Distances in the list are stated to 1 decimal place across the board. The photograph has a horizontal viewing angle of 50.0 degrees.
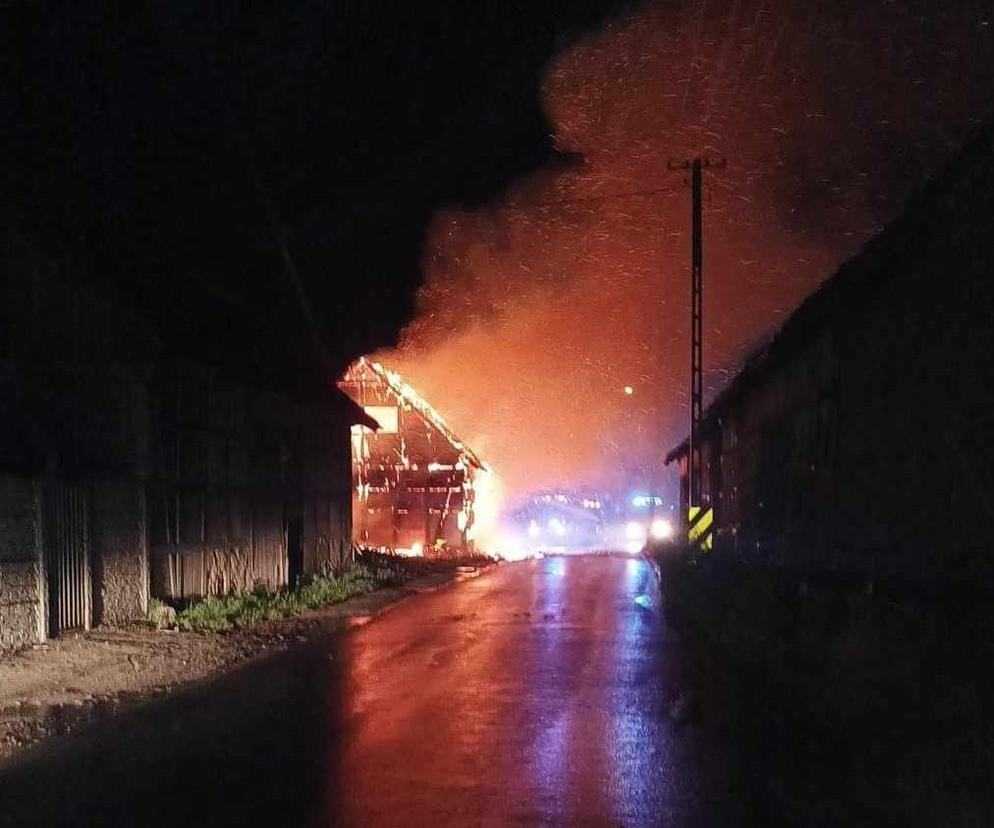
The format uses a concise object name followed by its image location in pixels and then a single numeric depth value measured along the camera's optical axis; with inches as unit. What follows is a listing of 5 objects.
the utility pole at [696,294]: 998.4
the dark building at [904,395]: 338.6
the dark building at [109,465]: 519.8
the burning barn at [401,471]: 1651.1
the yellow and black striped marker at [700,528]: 1144.2
